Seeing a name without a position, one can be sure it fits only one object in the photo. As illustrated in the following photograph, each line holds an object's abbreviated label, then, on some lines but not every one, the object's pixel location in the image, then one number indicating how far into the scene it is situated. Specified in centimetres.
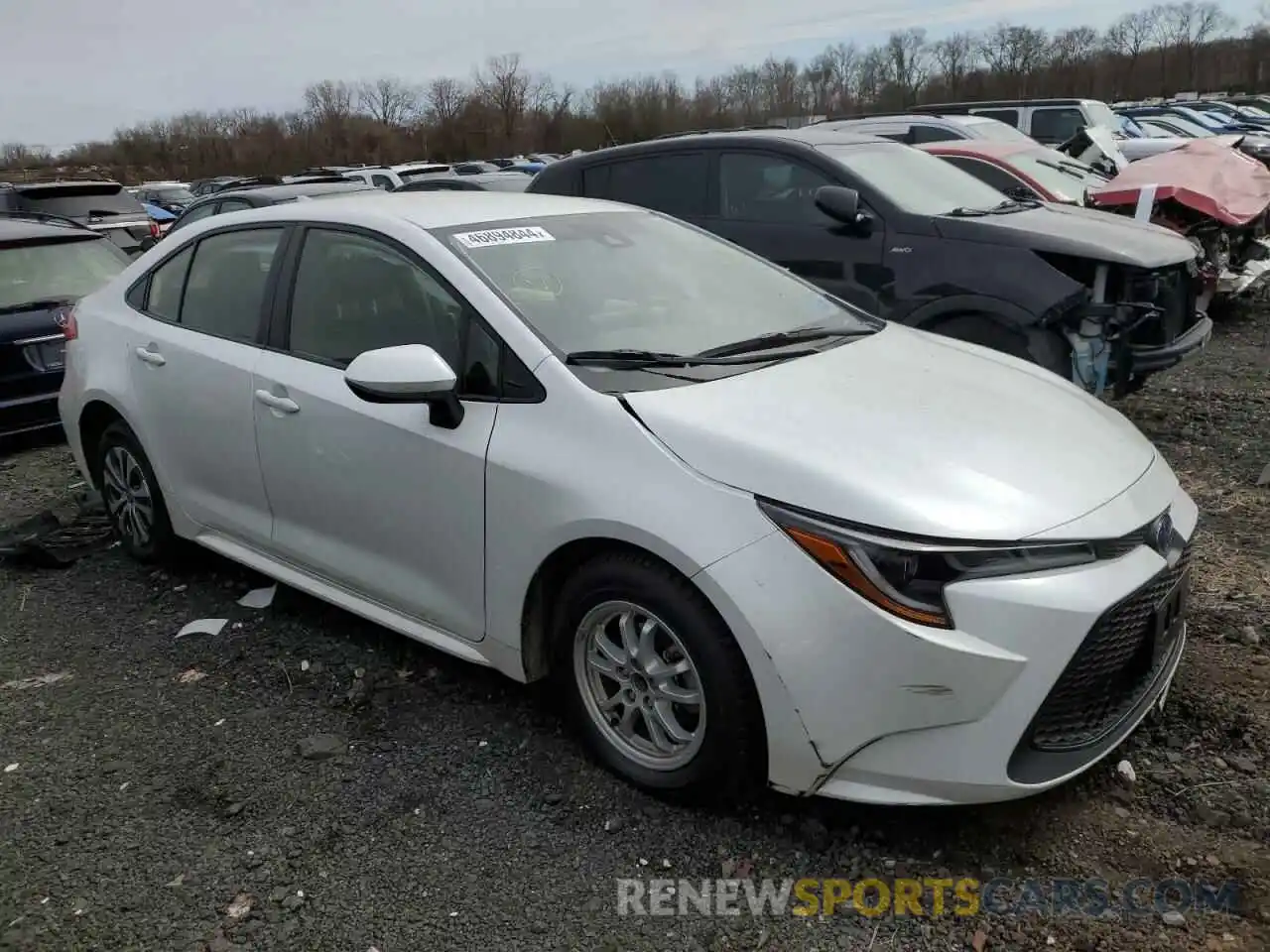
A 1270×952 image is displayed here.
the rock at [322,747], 323
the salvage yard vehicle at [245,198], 973
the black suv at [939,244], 554
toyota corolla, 241
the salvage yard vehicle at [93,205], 1210
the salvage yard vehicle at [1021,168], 888
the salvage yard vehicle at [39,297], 645
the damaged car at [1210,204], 830
